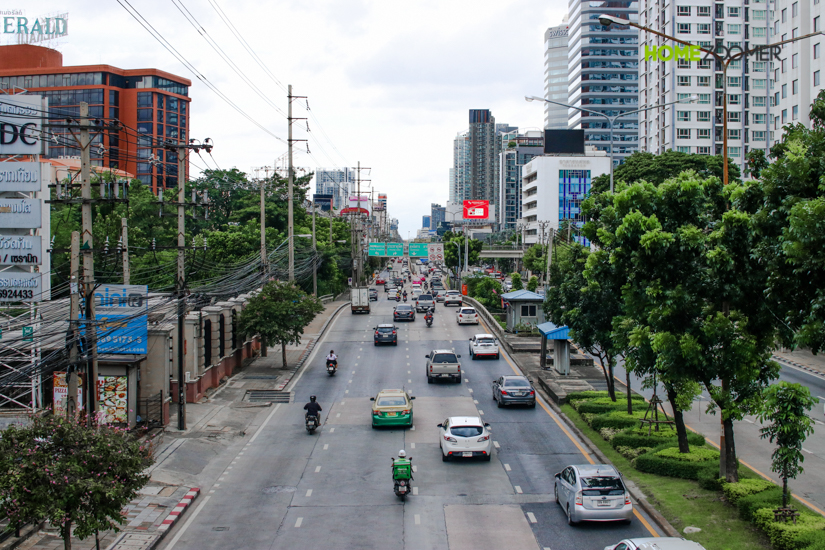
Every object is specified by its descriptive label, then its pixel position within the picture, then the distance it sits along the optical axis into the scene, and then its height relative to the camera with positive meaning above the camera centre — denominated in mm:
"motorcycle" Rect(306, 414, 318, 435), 27828 -5587
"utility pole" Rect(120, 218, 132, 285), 31016 +795
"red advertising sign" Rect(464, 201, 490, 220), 167000 +15206
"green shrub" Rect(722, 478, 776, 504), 17266 -5035
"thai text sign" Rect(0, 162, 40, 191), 26453 +3563
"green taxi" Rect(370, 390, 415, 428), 28339 -5265
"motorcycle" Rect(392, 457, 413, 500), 19375 -5293
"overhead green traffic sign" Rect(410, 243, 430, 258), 121375 +4237
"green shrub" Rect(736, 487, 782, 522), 16297 -5063
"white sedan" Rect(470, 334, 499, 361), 46000 -4464
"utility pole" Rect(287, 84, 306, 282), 46034 +4572
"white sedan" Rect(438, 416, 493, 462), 23469 -5254
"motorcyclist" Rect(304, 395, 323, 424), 27723 -5024
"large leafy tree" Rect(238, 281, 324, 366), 39875 -2167
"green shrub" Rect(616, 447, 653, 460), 22669 -5473
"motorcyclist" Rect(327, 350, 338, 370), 40250 -4584
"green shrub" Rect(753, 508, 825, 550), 14562 -5121
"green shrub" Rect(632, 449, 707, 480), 20312 -5378
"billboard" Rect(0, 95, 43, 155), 26141 +5177
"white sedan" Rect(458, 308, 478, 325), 62438 -3520
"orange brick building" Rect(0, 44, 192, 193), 121125 +30884
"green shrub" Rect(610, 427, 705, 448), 23266 -5200
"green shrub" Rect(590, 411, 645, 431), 26016 -5162
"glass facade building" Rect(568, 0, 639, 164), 168500 +48684
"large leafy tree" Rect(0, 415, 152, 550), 12914 -3584
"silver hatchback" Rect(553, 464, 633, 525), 17078 -5158
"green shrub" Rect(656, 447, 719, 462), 20906 -5149
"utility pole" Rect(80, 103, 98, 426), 18016 +713
